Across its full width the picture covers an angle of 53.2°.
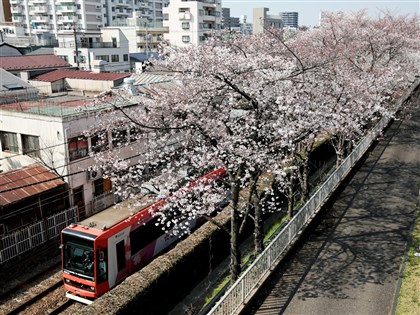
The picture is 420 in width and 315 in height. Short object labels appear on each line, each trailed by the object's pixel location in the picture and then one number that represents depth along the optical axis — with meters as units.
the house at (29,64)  34.97
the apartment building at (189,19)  68.75
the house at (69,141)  20.41
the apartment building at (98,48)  53.44
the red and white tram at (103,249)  13.45
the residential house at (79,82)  31.20
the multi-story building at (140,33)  72.62
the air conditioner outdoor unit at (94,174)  21.42
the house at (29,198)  18.03
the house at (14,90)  27.38
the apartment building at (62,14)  83.38
